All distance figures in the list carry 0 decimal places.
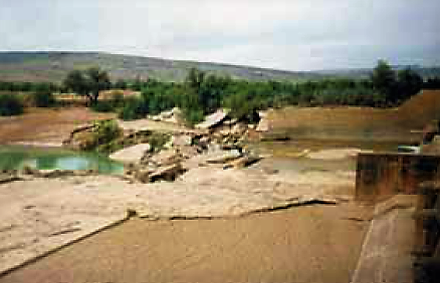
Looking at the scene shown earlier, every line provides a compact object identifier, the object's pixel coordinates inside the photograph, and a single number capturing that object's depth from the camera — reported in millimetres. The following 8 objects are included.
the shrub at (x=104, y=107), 33969
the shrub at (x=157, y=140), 19297
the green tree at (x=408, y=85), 23797
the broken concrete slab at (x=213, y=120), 23984
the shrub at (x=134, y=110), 30109
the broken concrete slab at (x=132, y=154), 17891
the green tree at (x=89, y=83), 37875
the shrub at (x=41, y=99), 35688
